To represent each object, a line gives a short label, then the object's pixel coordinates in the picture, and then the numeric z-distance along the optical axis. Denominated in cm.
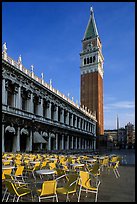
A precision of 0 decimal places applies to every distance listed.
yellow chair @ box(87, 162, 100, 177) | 959
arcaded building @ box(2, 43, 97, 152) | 3044
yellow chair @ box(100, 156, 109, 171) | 1288
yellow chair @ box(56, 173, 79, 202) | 655
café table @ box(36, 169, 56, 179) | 812
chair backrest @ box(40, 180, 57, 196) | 574
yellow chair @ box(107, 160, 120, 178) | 1233
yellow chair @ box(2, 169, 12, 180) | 843
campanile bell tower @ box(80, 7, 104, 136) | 8569
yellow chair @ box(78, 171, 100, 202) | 703
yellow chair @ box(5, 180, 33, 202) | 591
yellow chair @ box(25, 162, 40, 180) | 1024
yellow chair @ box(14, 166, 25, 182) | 895
